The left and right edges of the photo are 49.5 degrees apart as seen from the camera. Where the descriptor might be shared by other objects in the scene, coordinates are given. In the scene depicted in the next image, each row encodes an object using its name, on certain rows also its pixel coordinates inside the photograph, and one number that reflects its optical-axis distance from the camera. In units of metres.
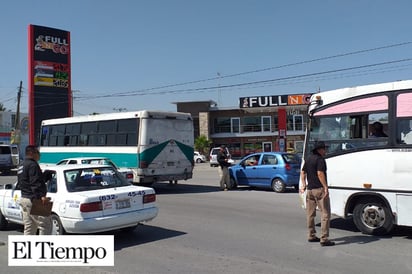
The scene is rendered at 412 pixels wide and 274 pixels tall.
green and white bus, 16.61
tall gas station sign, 42.93
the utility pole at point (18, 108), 45.44
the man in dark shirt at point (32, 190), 6.91
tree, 54.00
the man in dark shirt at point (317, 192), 7.60
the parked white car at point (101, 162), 15.73
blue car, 16.34
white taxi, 7.58
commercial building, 53.75
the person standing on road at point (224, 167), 17.78
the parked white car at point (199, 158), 51.78
